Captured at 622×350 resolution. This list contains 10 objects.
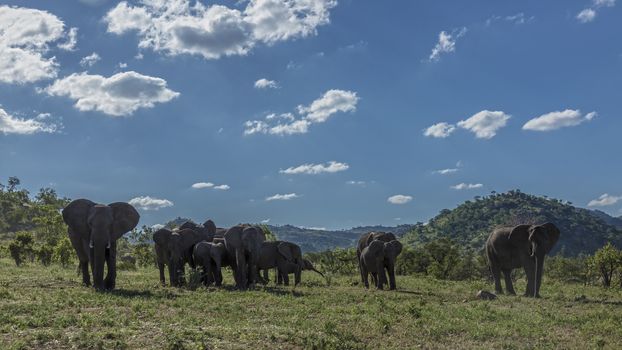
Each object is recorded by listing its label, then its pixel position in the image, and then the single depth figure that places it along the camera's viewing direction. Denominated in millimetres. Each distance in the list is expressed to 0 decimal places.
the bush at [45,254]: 57112
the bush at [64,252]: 50531
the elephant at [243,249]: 29891
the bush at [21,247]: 52812
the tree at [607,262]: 51312
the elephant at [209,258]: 30609
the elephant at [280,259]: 34500
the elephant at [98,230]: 25375
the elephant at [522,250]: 31203
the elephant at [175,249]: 29953
